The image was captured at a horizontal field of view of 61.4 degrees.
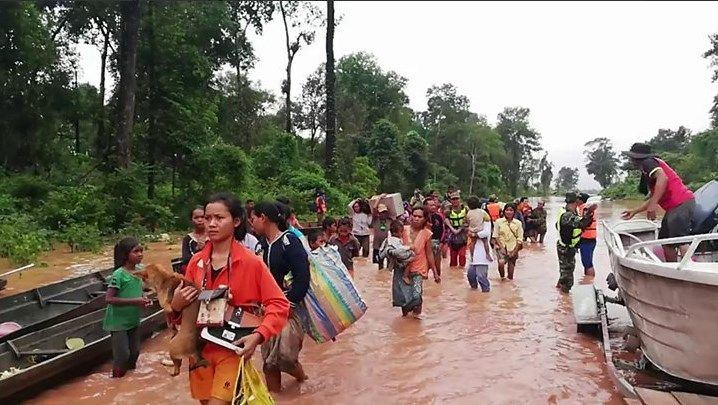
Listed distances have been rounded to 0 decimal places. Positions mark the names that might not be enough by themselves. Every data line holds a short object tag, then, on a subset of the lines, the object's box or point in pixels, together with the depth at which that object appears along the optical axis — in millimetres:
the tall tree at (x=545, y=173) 84438
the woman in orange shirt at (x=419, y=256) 8250
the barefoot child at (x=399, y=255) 8094
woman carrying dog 3250
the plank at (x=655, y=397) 4574
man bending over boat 6168
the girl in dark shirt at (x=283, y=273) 4988
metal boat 4383
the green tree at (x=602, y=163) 91312
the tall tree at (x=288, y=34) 34625
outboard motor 6242
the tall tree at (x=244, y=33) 33447
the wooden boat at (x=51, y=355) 5266
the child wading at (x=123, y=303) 5820
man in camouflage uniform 9922
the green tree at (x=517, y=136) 72750
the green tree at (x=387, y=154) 35812
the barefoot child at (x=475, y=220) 10625
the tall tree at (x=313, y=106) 43219
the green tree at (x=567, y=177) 116375
